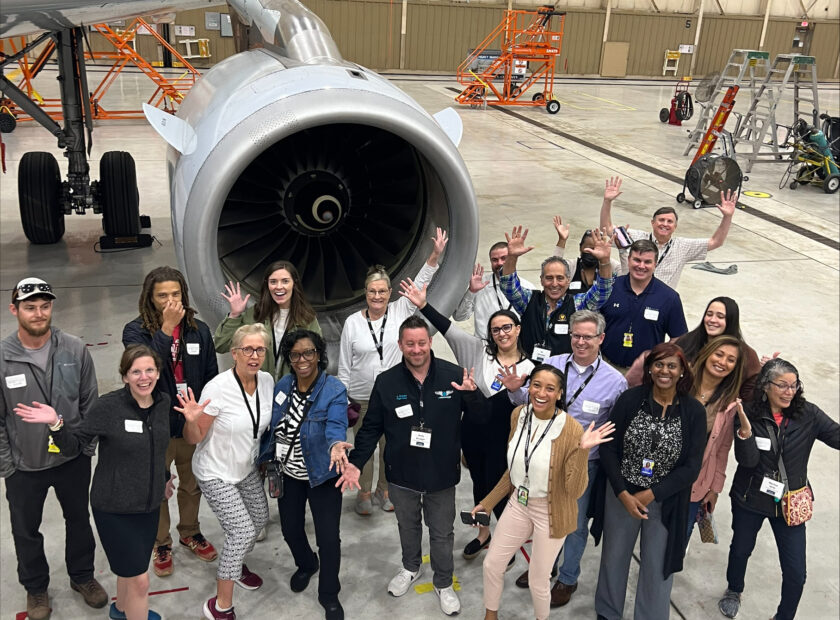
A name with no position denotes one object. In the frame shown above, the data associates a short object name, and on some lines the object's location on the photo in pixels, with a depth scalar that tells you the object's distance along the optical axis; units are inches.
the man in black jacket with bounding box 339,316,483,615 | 154.9
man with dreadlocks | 160.7
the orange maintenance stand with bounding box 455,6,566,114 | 911.0
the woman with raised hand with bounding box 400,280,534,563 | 163.2
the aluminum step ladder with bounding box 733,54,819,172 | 583.5
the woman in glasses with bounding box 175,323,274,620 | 149.7
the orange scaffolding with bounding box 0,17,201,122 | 676.7
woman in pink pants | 141.4
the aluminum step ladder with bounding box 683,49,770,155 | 607.5
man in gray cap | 145.9
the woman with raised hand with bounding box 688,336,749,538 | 155.2
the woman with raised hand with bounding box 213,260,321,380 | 172.4
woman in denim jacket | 150.2
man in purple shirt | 155.6
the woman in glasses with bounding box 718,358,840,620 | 153.2
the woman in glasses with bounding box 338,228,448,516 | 177.9
